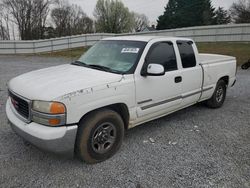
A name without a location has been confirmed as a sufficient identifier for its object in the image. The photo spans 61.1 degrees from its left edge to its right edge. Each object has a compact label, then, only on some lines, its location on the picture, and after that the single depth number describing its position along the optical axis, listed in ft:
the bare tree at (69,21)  163.96
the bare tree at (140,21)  211.82
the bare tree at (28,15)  136.04
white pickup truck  8.49
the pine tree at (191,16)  131.23
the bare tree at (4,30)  146.22
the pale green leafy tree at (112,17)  166.61
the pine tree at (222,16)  151.17
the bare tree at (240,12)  125.70
